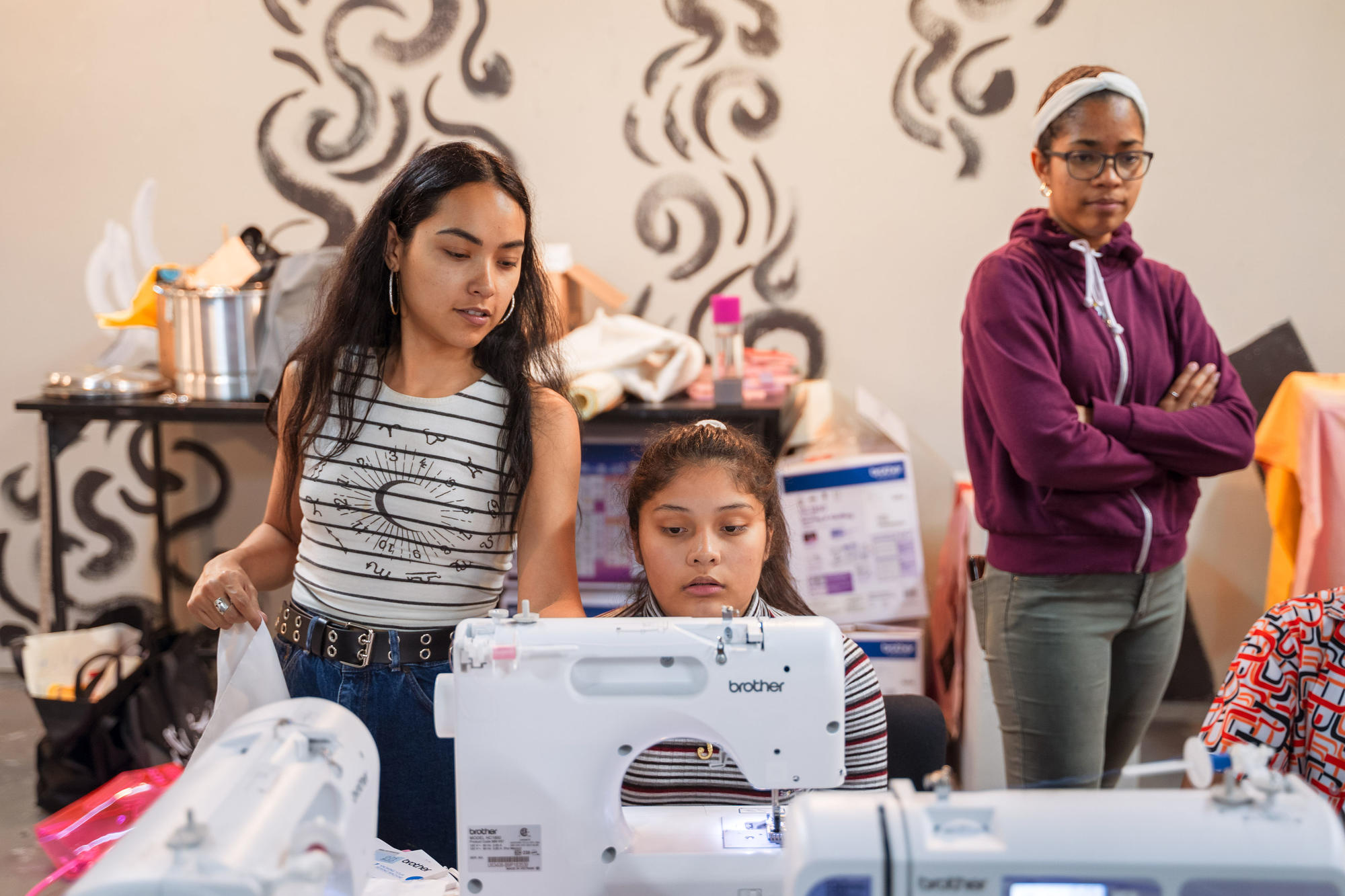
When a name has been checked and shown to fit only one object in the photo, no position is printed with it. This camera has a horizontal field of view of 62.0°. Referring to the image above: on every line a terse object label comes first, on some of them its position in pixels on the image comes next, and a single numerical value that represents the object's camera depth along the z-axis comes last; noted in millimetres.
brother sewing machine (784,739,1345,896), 813
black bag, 2631
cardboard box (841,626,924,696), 2703
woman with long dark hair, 1387
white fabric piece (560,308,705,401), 2746
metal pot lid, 2916
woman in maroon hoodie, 1764
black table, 2697
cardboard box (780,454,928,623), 2707
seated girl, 1387
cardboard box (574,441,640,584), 2955
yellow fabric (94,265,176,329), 2979
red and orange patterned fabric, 1300
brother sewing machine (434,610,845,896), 1024
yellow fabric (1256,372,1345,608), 2576
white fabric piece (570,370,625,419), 2584
